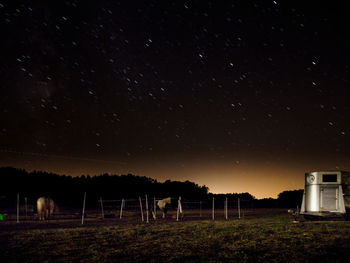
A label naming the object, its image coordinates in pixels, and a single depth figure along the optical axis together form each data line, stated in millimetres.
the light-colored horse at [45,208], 31258
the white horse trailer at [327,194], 21250
